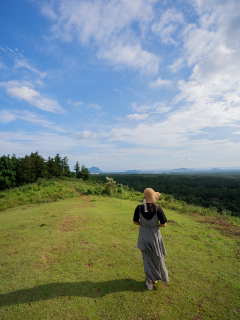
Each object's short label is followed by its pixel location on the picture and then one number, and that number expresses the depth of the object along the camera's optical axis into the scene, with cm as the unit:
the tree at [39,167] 4444
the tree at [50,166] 4895
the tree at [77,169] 5912
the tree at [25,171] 3983
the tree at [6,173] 3578
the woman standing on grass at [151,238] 404
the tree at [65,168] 5552
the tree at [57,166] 4993
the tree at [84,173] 5626
